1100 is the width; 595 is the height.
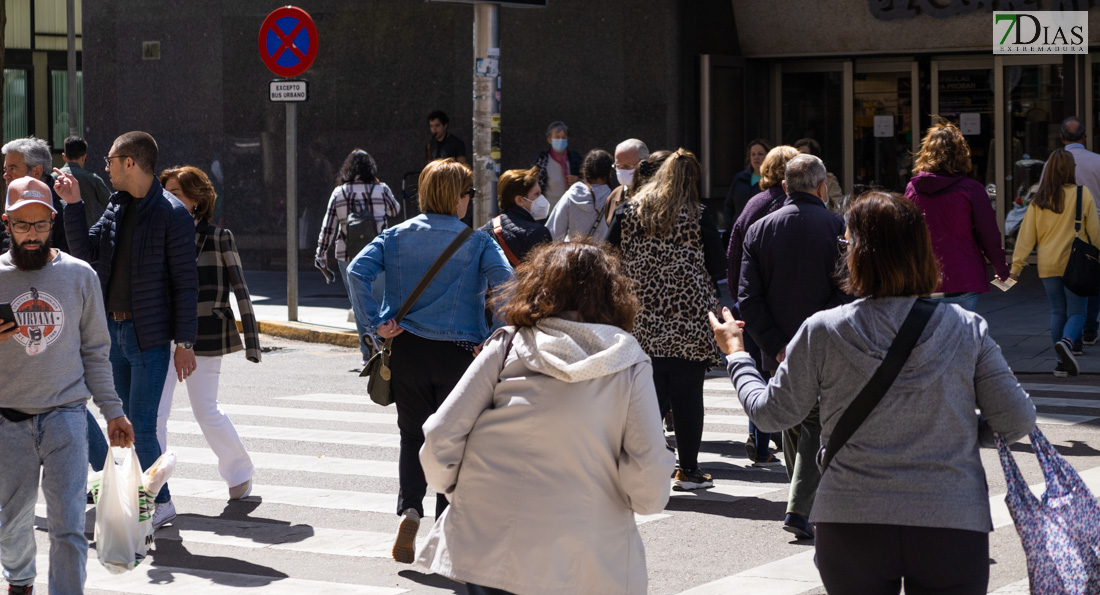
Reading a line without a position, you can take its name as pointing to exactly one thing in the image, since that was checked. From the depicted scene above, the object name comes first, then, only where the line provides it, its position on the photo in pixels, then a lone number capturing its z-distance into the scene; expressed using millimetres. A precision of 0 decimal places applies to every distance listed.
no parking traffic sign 28406
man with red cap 9633
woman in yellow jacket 21594
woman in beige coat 7141
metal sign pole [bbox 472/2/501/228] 25844
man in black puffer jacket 12812
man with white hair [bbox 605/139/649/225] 18406
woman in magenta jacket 16031
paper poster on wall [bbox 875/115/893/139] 38875
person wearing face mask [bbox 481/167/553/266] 14766
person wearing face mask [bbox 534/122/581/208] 29484
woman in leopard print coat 14508
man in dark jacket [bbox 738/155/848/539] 12812
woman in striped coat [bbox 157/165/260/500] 14398
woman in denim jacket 11805
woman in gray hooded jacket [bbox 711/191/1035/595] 6891
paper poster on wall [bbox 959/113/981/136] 37969
